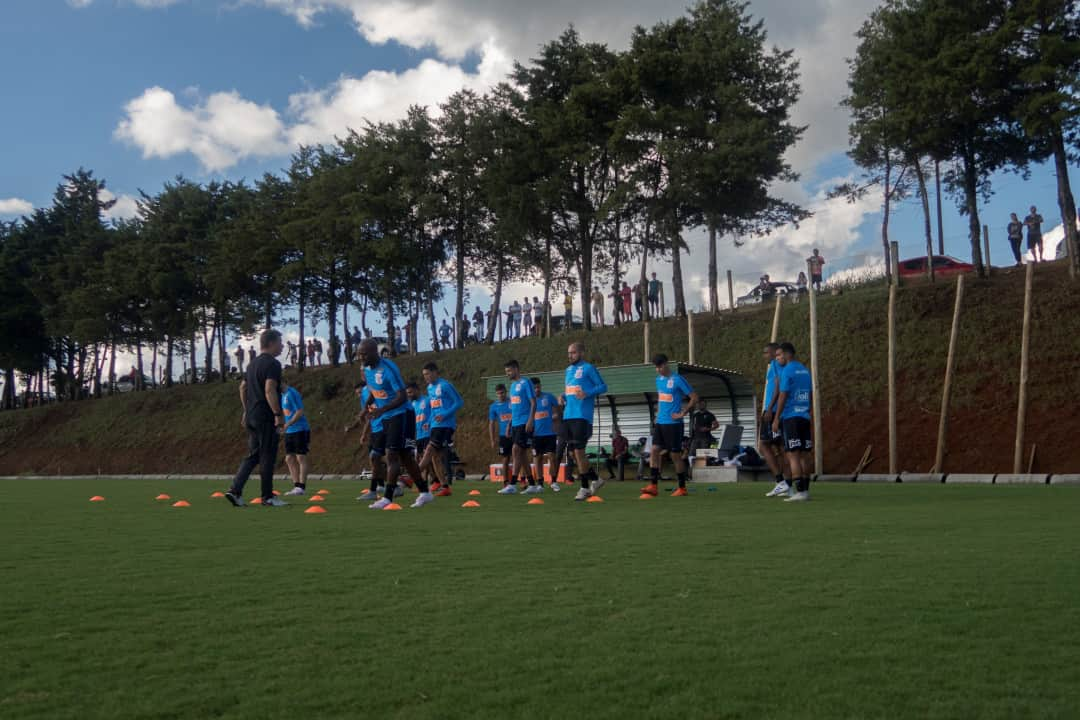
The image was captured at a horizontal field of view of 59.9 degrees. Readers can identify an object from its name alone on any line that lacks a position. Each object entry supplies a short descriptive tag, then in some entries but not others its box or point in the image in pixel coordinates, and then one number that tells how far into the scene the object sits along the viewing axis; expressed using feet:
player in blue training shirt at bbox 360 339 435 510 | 38.88
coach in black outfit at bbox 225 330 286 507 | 38.75
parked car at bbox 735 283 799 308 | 111.75
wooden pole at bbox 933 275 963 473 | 74.79
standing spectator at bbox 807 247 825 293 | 106.22
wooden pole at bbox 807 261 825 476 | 77.41
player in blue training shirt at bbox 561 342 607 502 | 44.57
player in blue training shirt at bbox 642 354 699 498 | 45.55
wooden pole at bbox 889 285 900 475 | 75.25
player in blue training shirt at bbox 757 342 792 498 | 41.86
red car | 110.42
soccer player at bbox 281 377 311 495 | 51.39
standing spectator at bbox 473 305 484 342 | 148.36
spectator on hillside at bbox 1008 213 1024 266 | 98.37
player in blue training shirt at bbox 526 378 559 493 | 52.90
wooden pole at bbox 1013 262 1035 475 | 71.00
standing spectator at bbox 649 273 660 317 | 128.34
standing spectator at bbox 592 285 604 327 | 132.67
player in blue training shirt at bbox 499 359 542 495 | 51.06
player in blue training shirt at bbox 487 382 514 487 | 61.05
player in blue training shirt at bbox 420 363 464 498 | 48.08
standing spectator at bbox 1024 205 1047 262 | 97.04
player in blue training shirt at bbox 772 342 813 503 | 40.68
